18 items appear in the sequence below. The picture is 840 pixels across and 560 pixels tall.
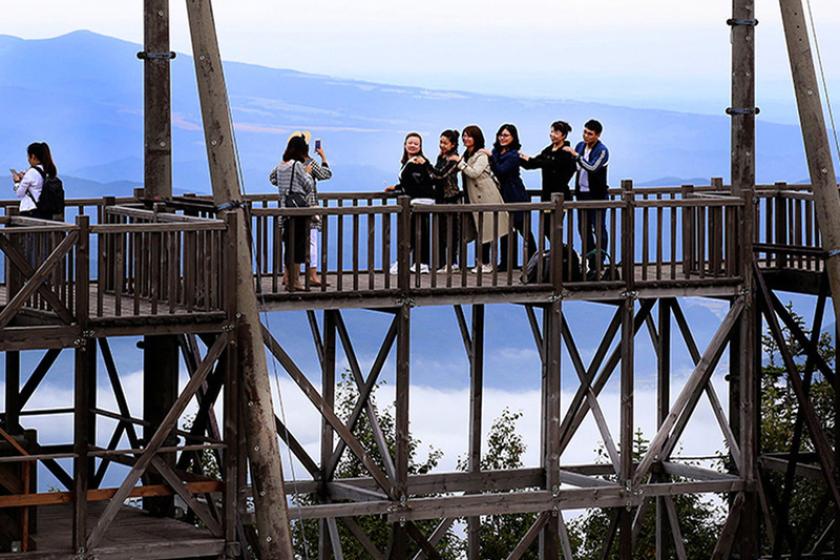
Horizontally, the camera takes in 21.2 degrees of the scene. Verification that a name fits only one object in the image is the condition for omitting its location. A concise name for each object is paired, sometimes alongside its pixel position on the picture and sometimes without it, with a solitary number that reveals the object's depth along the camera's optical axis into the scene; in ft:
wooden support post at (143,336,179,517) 93.04
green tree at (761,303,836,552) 140.46
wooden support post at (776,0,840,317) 93.66
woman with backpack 89.76
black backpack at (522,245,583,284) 94.68
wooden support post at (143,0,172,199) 92.07
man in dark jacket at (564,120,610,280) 96.02
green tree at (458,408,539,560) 156.76
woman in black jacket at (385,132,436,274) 95.57
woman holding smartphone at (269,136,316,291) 90.89
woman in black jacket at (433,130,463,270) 96.84
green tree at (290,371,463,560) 152.97
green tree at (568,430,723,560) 150.10
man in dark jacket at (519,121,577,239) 96.94
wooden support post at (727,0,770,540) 101.14
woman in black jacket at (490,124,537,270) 96.94
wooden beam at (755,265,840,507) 100.53
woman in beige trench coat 96.48
